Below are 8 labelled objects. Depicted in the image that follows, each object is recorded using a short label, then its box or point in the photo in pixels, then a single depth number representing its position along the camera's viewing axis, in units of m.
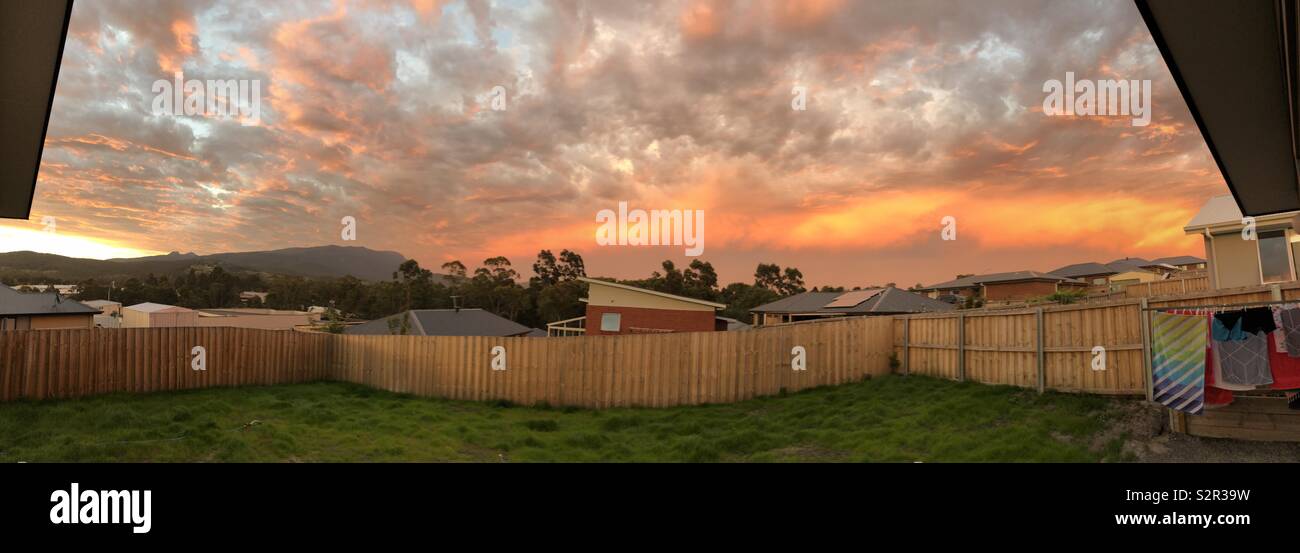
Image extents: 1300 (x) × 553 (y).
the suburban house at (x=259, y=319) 45.88
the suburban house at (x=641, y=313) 29.44
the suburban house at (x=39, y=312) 24.62
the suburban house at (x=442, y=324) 27.84
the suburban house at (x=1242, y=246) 15.73
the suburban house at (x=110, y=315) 40.59
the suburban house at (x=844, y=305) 29.69
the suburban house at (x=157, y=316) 43.47
